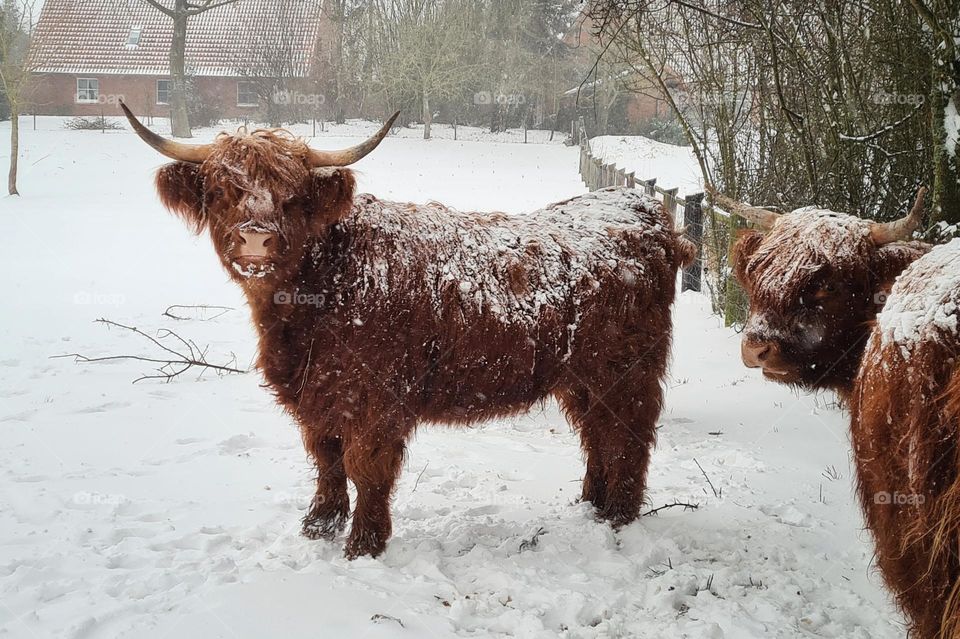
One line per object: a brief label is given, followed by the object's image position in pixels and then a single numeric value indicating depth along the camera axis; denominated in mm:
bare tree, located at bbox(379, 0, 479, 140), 31250
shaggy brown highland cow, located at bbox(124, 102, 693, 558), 3043
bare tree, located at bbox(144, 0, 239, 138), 22281
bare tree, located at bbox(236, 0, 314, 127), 29141
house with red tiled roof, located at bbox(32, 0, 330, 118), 28406
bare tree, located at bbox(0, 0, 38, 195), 16156
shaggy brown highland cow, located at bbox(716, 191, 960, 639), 1606
